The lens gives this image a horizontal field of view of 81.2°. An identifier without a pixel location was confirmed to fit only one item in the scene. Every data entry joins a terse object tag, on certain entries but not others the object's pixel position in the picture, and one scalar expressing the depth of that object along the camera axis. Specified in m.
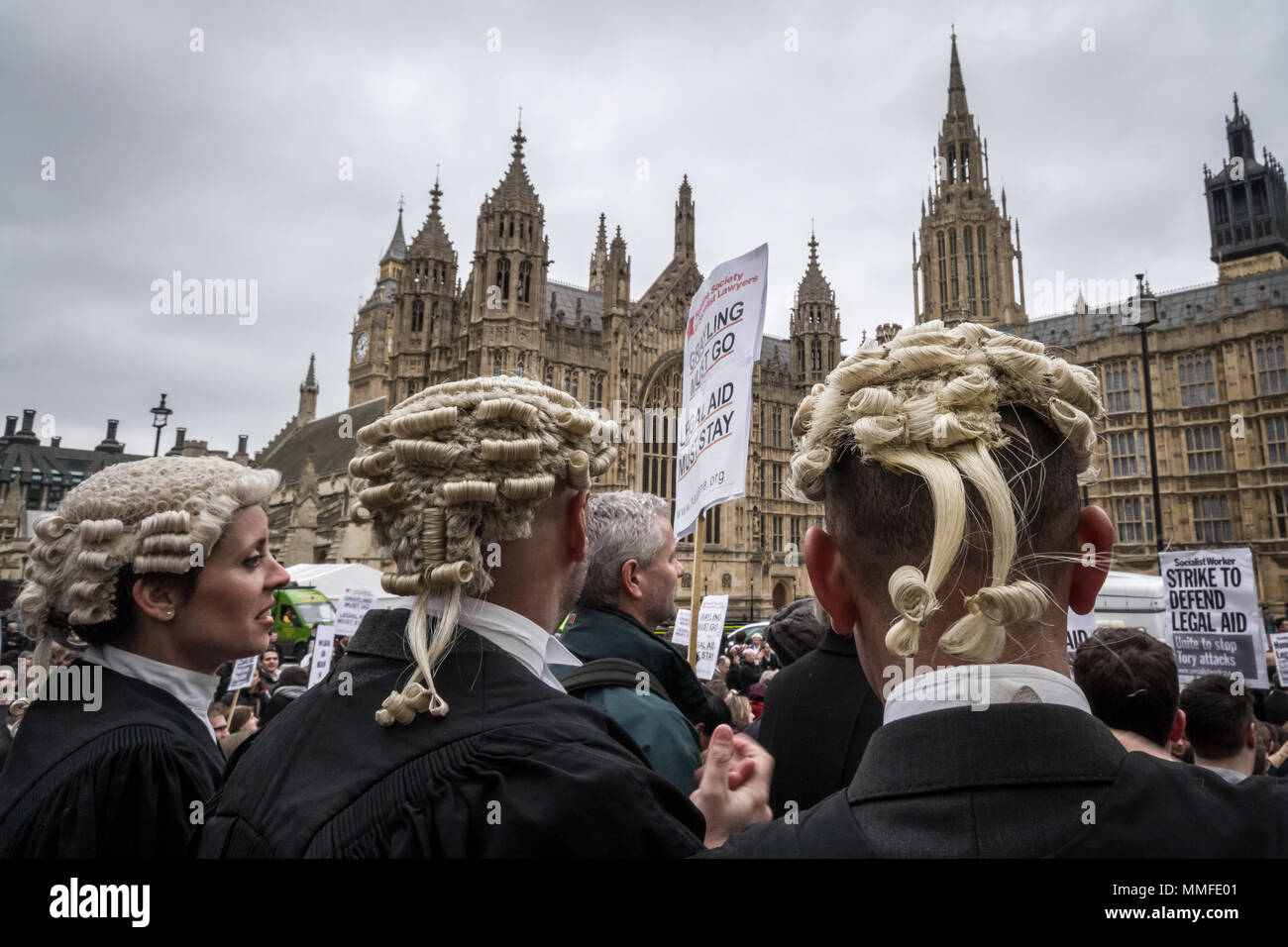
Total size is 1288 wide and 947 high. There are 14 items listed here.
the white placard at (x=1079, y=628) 7.07
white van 18.14
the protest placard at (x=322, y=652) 9.09
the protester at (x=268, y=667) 10.73
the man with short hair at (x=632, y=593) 2.94
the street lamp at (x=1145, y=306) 19.19
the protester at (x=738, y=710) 4.59
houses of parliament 35.12
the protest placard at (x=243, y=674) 8.00
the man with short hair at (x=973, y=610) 1.06
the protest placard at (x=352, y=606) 10.20
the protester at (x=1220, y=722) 3.20
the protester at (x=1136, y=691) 2.70
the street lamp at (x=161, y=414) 17.14
